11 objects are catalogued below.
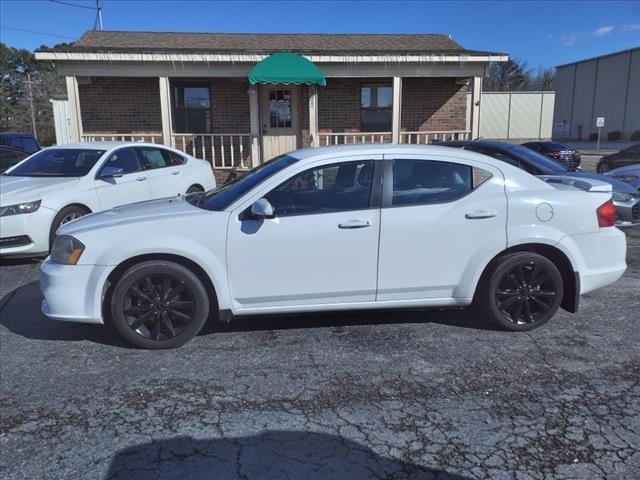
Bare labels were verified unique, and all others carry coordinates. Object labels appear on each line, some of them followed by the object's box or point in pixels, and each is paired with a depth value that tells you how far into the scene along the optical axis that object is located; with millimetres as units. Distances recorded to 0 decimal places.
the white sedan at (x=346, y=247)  4074
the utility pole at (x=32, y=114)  44969
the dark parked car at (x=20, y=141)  14170
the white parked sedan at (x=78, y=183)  6641
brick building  12617
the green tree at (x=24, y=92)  47250
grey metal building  45719
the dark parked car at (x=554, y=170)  7941
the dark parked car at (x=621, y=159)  15592
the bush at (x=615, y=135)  45531
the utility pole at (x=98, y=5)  27922
